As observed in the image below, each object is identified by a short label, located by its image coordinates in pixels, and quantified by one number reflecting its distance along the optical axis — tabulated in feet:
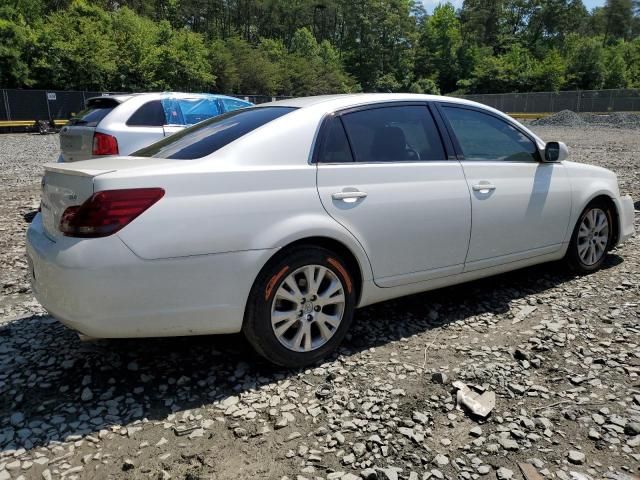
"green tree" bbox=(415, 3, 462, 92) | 315.99
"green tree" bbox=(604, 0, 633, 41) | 357.76
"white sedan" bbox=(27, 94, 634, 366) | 8.90
